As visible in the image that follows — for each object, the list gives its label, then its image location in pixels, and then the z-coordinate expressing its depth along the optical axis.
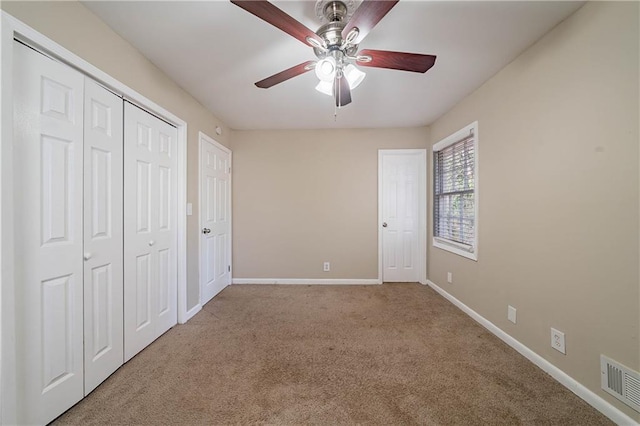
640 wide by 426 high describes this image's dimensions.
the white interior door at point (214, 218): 2.79
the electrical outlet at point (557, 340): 1.54
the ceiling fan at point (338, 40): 1.09
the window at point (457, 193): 2.51
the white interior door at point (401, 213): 3.56
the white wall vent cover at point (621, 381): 1.18
